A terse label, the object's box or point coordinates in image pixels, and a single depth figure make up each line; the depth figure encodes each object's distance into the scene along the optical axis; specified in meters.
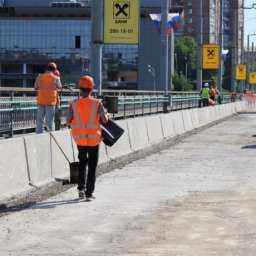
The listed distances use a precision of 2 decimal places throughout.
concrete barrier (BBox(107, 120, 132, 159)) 17.06
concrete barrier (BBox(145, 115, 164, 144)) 21.86
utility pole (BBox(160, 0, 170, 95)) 34.31
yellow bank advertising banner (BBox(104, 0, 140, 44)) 18.27
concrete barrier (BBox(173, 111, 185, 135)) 26.98
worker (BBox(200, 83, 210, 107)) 45.25
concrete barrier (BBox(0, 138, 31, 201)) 10.89
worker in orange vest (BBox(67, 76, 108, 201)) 10.77
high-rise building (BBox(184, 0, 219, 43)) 156.75
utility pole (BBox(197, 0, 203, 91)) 47.47
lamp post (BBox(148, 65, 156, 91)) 135.62
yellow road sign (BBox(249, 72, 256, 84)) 92.11
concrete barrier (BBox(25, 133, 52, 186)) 12.05
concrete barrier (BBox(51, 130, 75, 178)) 13.17
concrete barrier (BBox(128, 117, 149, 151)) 19.42
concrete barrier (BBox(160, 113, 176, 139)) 24.46
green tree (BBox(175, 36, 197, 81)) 169.62
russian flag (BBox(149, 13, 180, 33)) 42.31
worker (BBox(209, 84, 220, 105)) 46.15
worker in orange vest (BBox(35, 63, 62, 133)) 17.12
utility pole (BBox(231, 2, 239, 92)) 70.31
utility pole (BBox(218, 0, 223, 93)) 52.47
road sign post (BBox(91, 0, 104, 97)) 18.08
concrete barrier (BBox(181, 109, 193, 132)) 29.56
